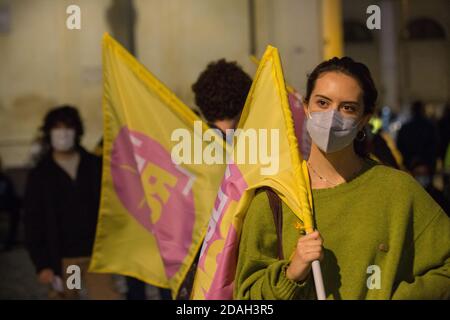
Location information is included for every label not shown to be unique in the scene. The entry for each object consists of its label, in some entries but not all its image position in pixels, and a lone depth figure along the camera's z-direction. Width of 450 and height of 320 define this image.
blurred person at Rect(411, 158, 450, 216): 14.61
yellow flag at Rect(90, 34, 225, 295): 6.52
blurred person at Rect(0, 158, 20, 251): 17.53
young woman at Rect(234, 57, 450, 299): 4.06
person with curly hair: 6.51
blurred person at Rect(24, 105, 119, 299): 8.88
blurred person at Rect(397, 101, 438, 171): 18.59
